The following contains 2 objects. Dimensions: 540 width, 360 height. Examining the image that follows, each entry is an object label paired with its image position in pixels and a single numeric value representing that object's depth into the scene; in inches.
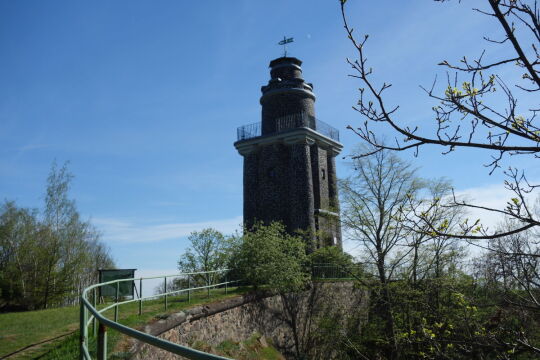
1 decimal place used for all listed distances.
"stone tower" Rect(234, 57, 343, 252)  895.1
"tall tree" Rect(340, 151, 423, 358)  653.9
